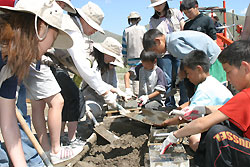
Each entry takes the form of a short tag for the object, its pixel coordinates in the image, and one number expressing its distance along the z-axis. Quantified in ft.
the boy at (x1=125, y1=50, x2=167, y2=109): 13.14
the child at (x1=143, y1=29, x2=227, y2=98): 10.93
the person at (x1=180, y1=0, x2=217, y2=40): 13.57
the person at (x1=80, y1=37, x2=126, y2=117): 11.00
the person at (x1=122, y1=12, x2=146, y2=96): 17.87
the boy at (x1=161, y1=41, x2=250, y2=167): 6.00
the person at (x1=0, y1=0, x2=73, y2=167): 4.48
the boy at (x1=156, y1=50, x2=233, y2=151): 8.18
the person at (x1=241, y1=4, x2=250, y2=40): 9.42
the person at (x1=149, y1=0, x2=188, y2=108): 13.98
